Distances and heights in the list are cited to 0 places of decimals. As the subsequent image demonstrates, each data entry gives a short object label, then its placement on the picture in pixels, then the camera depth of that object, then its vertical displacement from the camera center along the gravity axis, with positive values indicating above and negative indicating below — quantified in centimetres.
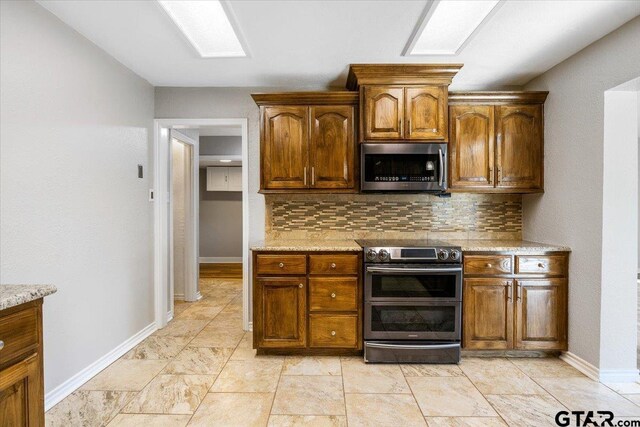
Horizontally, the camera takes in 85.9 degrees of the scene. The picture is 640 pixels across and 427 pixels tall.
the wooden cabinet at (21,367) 119 -59
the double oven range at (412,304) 272 -77
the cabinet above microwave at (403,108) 291 +84
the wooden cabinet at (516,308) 276 -82
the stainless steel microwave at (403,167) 293 +34
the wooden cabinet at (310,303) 278 -78
